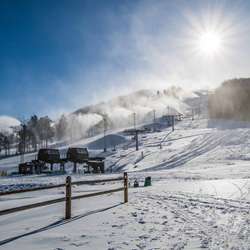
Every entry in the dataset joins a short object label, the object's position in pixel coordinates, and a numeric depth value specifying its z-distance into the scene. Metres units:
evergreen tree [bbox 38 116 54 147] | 97.19
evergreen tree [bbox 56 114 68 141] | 119.44
